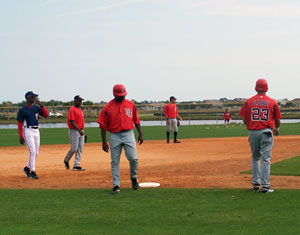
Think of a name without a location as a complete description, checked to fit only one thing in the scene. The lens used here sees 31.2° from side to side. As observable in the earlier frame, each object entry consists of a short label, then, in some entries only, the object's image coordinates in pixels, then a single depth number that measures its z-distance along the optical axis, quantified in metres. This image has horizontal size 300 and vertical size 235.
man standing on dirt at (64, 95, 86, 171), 14.12
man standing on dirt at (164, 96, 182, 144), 23.56
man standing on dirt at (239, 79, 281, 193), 9.34
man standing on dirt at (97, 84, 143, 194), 9.77
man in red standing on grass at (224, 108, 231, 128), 44.31
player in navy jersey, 12.41
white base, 10.57
